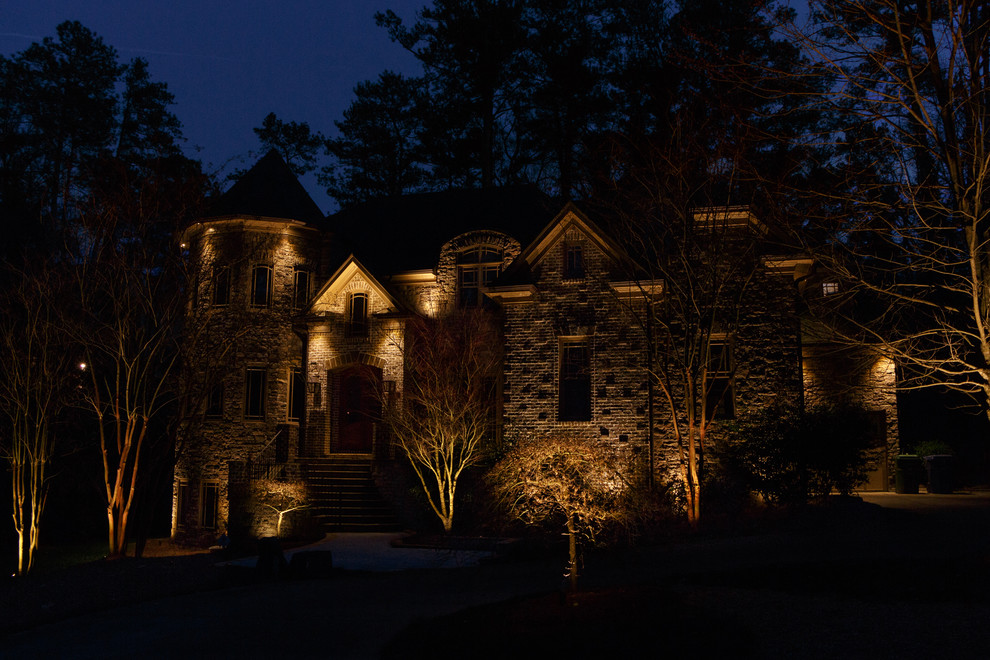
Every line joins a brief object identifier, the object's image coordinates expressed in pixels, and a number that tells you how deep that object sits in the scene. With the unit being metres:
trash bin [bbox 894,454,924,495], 20.55
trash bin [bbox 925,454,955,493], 20.69
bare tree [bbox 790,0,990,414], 9.39
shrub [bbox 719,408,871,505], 15.40
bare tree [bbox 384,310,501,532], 16.98
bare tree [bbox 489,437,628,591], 8.30
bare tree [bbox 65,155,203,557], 15.28
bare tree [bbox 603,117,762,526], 16.03
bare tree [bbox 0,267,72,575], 14.91
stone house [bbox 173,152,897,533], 18.09
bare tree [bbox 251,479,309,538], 17.52
